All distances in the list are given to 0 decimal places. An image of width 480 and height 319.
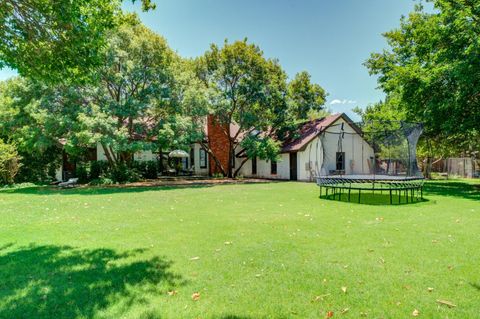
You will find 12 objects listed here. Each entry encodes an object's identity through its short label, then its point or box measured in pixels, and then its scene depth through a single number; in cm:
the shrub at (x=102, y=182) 1888
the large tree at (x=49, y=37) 526
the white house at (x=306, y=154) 2239
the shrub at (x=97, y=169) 2103
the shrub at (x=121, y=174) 1978
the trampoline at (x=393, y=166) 1119
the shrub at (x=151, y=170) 2362
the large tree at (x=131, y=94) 1692
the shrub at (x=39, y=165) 2020
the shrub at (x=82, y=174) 2068
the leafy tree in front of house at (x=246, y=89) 2156
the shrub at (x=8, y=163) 1789
